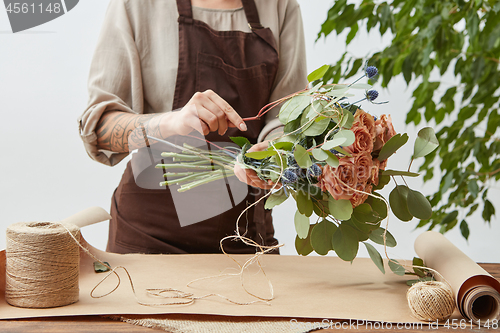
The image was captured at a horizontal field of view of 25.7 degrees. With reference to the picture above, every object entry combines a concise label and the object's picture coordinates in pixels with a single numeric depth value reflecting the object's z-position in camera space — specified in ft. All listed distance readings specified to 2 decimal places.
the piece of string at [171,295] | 5.53
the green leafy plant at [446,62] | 7.35
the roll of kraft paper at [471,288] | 5.40
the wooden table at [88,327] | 5.24
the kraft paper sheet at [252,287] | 5.44
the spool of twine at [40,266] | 5.38
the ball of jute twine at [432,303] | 5.36
